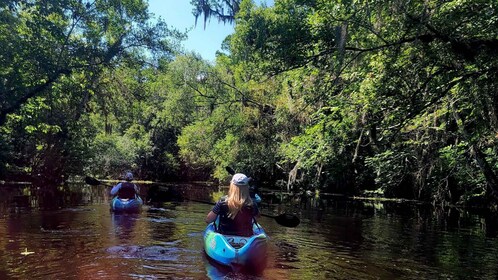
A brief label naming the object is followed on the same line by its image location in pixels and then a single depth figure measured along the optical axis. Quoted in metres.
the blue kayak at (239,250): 6.95
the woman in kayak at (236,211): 7.27
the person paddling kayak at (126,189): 14.42
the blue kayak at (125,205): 13.98
